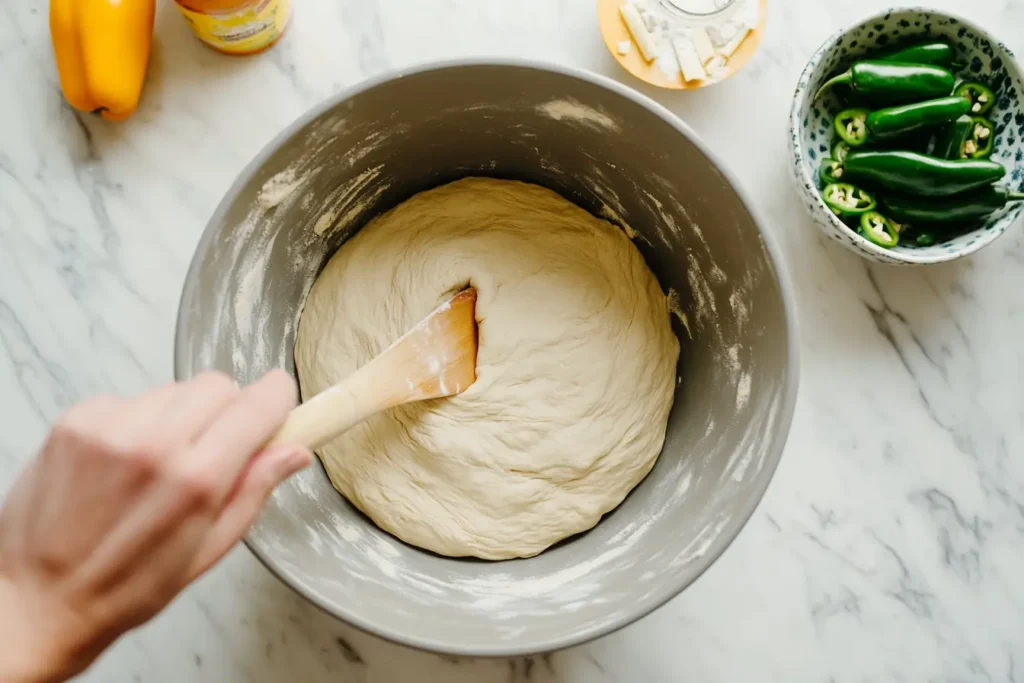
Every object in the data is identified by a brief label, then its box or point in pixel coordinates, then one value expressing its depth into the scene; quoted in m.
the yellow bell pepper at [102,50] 1.08
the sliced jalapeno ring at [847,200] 1.16
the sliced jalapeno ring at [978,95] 1.19
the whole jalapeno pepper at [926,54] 1.17
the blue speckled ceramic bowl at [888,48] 1.12
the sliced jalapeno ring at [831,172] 1.19
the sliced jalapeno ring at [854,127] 1.21
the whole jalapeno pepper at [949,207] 1.15
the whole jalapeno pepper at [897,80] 1.15
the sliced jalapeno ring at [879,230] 1.17
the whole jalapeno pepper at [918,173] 1.14
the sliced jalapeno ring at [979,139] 1.20
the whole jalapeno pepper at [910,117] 1.16
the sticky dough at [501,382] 1.09
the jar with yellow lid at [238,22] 1.05
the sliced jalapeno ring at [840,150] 1.21
